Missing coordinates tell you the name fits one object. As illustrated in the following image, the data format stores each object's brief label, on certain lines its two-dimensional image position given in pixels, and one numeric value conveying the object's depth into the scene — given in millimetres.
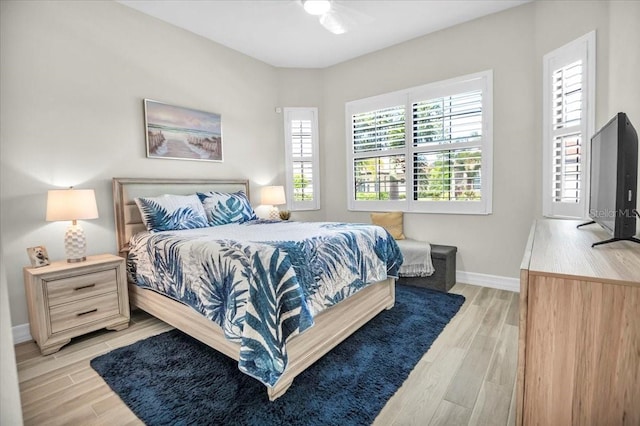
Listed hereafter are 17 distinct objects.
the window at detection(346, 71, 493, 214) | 3521
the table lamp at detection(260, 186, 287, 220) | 4289
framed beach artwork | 3328
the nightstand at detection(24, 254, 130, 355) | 2277
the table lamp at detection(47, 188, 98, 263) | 2426
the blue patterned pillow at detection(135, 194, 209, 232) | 2932
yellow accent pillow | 4066
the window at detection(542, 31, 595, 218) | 2600
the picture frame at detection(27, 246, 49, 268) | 2428
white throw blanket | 3480
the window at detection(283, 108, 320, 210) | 4781
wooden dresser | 948
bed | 1855
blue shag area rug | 1623
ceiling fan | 2975
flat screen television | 1313
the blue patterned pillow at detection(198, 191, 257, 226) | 3375
